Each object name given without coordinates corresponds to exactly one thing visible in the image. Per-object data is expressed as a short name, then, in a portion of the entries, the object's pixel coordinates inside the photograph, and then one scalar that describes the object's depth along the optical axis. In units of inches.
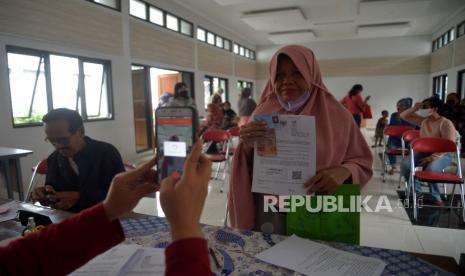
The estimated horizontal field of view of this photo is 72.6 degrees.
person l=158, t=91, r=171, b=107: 246.1
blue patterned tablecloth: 35.5
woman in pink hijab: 49.9
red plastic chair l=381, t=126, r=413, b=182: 189.2
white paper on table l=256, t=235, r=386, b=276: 34.8
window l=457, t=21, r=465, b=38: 359.6
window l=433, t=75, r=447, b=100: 439.5
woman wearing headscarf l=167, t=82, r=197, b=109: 197.3
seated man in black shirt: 68.4
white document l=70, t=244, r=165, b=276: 34.6
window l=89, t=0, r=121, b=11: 223.0
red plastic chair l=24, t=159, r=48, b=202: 104.0
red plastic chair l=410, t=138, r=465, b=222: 122.8
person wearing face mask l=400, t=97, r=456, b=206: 140.9
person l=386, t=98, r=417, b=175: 205.5
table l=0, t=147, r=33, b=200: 123.6
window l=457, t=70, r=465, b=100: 361.3
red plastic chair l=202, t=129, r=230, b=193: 184.3
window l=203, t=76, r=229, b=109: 391.2
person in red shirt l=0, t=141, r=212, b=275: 19.9
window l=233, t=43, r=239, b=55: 486.1
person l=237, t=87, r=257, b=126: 287.9
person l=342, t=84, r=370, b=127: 255.8
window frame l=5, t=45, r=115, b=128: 170.0
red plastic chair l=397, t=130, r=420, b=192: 166.8
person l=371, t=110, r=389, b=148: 311.0
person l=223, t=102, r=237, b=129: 273.8
